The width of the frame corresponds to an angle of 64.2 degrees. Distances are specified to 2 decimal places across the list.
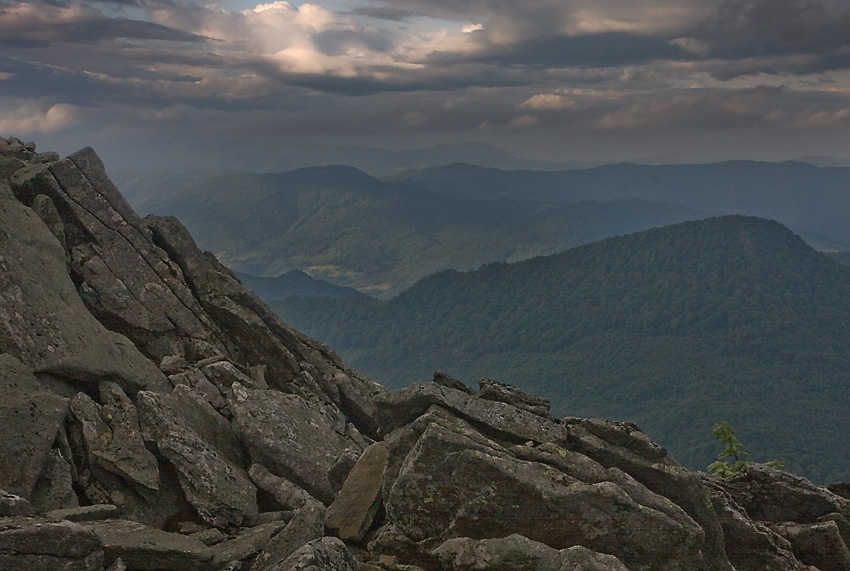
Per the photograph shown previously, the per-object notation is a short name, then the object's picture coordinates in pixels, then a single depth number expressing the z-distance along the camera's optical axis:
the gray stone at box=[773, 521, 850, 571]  29.98
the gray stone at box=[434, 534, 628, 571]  21.41
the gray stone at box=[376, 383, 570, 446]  29.72
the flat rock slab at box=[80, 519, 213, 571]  22.06
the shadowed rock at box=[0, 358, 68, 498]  25.22
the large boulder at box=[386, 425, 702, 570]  23.83
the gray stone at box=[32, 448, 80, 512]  25.34
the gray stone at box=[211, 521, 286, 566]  23.12
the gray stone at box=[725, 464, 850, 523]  33.19
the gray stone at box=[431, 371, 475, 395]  36.62
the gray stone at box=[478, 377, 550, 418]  34.12
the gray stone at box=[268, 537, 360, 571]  20.08
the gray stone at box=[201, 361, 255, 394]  37.69
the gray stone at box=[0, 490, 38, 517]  20.64
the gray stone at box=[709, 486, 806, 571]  28.11
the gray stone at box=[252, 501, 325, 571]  22.77
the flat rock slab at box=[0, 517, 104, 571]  18.61
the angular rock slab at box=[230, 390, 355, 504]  32.16
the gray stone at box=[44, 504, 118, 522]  23.97
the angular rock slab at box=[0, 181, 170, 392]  31.77
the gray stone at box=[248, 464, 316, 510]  29.69
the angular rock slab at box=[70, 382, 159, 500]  27.83
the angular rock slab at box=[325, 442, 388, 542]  27.17
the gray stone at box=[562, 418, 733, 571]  26.88
